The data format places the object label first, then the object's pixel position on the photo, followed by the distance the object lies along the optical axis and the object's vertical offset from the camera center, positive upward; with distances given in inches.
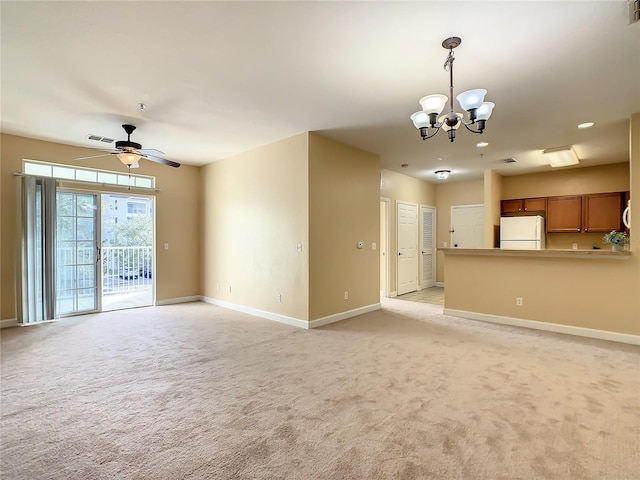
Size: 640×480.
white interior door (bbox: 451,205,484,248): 313.6 +12.5
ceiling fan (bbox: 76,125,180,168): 159.4 +44.9
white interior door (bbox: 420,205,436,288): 320.5 -7.6
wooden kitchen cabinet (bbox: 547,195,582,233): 253.8 +19.0
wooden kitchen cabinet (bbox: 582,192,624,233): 236.8 +19.2
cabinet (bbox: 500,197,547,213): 270.1 +28.7
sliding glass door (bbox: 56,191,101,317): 205.2 -8.1
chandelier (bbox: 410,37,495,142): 97.4 +41.6
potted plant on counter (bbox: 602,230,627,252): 159.8 -1.4
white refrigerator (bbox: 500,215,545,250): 259.8 +4.7
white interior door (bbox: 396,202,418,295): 287.7 -7.0
